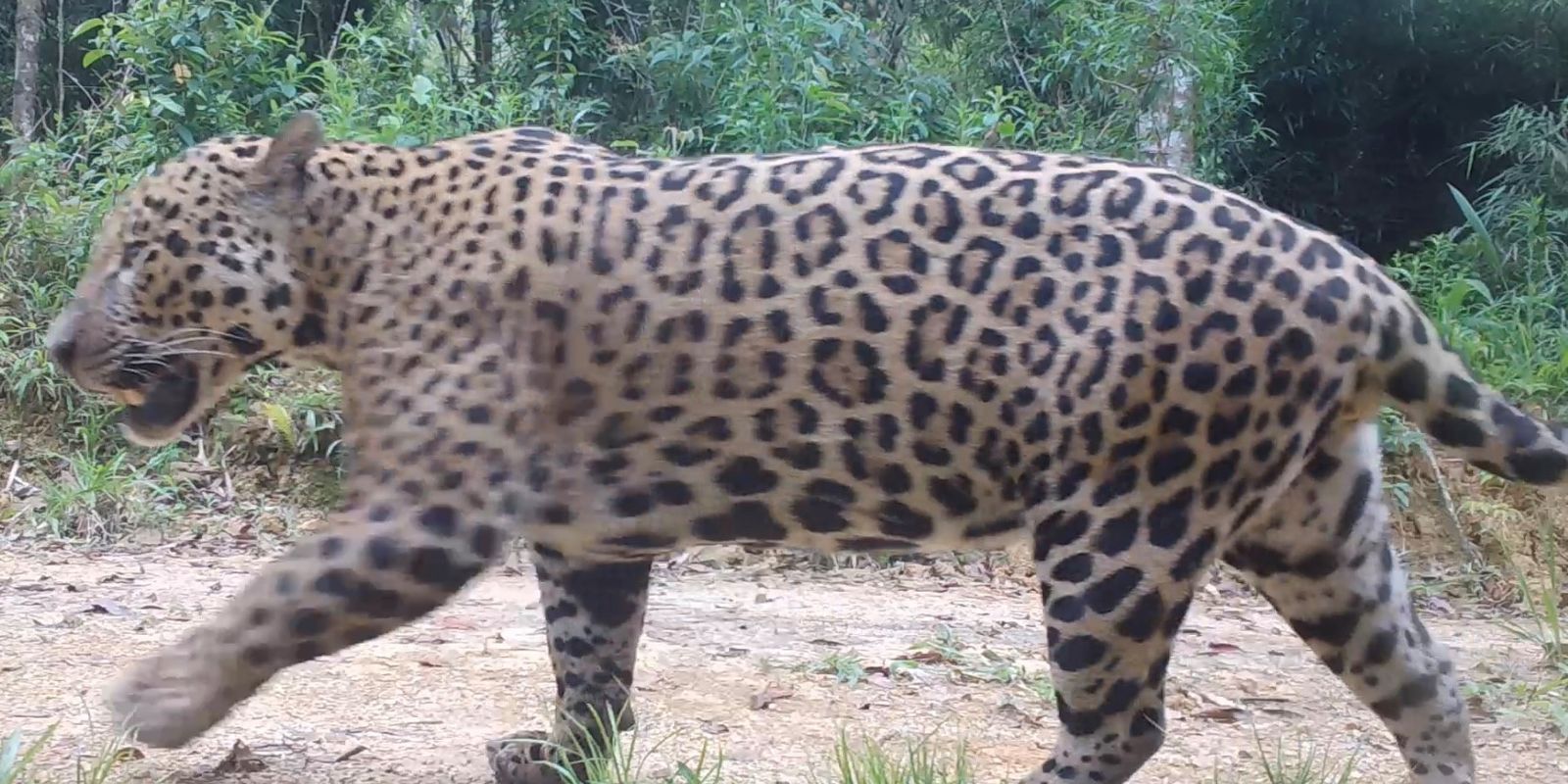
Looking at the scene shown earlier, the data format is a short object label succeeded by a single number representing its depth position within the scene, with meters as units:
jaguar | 3.25
